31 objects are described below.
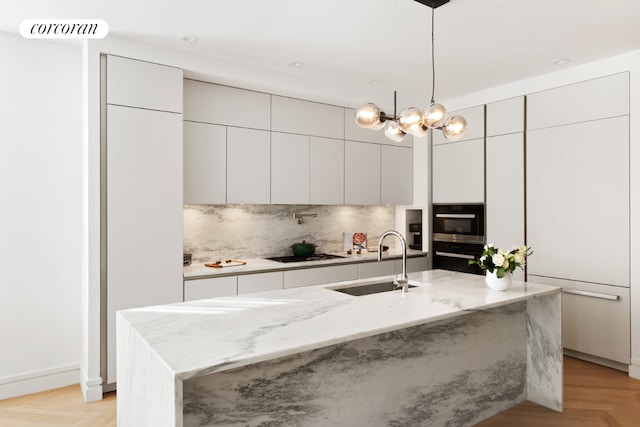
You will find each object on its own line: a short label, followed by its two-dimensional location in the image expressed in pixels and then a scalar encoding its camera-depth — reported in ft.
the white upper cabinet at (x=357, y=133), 15.98
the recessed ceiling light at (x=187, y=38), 10.60
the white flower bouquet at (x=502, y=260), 8.86
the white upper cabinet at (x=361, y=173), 15.96
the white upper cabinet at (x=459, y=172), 15.60
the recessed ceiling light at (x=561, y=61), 12.25
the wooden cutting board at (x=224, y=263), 13.05
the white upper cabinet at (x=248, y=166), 13.26
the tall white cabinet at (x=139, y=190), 10.60
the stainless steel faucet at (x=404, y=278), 8.90
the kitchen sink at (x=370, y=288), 9.32
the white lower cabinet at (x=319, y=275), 13.57
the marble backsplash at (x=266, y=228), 13.87
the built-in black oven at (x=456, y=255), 15.76
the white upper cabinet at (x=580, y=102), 11.97
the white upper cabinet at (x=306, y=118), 14.24
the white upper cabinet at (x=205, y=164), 12.44
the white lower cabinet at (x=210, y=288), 11.83
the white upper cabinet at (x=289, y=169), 14.14
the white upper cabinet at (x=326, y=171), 15.03
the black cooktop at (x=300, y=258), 14.51
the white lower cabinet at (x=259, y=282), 12.66
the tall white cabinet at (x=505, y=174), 14.32
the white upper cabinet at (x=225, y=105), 12.54
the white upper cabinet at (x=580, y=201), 11.96
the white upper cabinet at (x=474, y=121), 15.52
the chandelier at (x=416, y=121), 8.02
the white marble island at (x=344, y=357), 5.63
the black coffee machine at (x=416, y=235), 17.76
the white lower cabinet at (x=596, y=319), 11.94
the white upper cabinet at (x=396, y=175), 17.01
